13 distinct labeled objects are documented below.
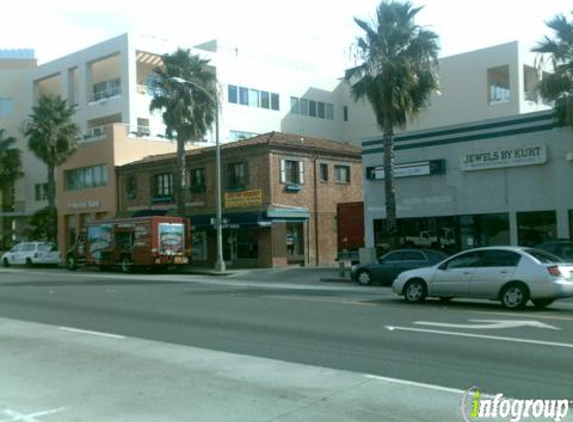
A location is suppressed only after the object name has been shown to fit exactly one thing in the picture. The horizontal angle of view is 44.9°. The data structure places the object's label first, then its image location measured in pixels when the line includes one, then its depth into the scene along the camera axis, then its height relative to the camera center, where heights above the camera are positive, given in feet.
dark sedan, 75.22 -3.25
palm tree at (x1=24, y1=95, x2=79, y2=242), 152.05 +24.28
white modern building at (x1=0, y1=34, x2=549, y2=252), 154.71 +34.60
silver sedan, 47.78 -3.21
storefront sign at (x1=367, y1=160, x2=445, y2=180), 97.31 +9.55
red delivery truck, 111.86 -0.02
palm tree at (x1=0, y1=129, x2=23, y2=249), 176.55 +20.89
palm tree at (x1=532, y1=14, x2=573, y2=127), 81.51 +19.23
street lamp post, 110.63 +2.85
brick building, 120.26 +8.23
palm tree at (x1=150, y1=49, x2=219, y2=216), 124.26 +25.26
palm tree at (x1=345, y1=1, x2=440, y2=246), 93.71 +22.54
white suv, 139.33 -1.92
